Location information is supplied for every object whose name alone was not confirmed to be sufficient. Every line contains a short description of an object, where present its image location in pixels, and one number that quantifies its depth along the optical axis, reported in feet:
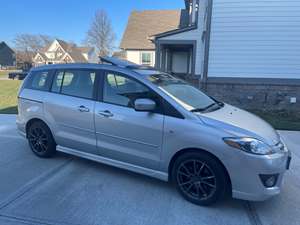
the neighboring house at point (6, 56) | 230.89
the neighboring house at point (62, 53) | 193.06
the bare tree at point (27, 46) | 217.77
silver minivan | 9.59
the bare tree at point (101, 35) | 154.51
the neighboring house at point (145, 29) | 77.92
